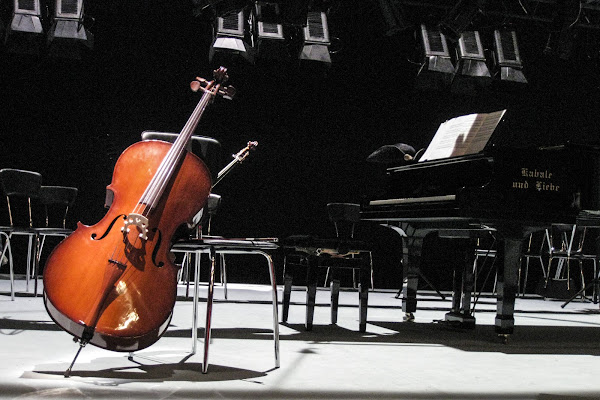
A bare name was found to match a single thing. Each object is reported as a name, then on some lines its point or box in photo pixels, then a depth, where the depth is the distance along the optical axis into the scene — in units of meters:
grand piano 3.50
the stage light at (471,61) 7.54
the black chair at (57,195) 5.23
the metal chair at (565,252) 6.62
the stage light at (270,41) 7.21
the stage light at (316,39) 7.27
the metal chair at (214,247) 2.17
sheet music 3.66
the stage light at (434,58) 7.44
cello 1.95
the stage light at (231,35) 6.97
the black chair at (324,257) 3.70
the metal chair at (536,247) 8.10
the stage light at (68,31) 6.70
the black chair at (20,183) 4.77
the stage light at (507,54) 7.73
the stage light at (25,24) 6.64
